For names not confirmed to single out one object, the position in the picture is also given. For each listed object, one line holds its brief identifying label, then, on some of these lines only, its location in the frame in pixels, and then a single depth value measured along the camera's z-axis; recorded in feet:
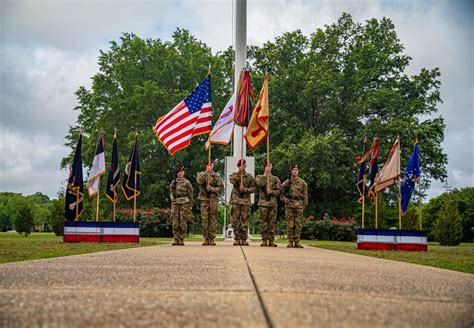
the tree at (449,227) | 77.34
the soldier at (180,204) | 44.52
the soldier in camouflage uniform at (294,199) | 44.04
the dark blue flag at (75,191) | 53.57
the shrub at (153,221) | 80.59
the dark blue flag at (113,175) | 58.34
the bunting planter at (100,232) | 52.03
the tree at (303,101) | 99.09
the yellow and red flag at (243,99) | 47.09
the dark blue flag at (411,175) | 54.76
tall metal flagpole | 69.92
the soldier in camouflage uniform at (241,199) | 44.14
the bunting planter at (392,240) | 50.63
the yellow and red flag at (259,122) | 45.73
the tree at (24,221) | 94.22
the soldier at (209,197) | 44.39
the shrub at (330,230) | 84.64
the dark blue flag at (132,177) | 57.21
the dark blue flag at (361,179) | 62.04
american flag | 47.65
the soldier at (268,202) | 43.98
